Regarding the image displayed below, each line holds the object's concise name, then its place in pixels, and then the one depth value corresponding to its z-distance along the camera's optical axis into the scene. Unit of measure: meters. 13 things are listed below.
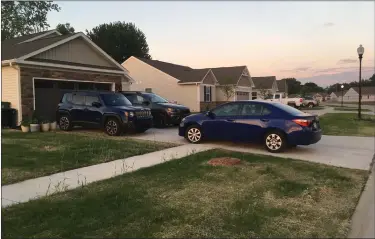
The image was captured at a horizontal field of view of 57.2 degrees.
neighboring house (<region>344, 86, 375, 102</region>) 106.47
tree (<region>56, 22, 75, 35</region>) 48.52
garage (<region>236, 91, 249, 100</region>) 40.55
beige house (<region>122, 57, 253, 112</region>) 32.22
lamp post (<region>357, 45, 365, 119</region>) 20.16
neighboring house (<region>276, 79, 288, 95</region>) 73.54
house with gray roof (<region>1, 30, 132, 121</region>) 15.07
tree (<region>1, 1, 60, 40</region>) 43.30
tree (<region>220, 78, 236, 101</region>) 36.57
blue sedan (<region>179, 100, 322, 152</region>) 9.33
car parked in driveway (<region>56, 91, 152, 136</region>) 12.88
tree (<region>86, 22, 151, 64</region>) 48.72
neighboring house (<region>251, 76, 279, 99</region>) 49.84
